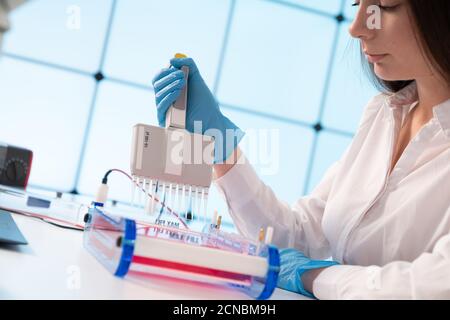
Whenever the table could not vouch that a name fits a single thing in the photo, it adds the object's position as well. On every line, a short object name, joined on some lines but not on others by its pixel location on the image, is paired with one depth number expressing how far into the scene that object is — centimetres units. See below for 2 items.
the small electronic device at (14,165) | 145
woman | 95
